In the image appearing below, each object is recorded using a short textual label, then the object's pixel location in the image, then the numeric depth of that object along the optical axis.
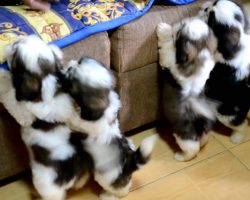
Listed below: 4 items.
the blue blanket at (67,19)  1.37
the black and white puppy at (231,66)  1.46
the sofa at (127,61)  1.44
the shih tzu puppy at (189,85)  1.40
